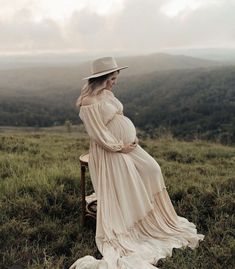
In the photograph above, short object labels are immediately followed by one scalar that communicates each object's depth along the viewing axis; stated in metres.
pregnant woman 4.36
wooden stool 4.81
